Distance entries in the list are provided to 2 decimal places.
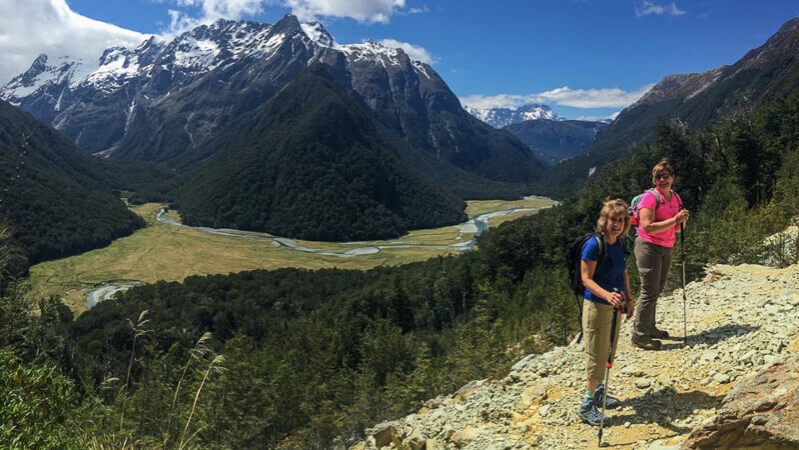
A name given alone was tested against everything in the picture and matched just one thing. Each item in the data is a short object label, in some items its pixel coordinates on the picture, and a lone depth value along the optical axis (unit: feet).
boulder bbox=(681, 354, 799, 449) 14.01
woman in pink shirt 23.49
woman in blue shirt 20.13
